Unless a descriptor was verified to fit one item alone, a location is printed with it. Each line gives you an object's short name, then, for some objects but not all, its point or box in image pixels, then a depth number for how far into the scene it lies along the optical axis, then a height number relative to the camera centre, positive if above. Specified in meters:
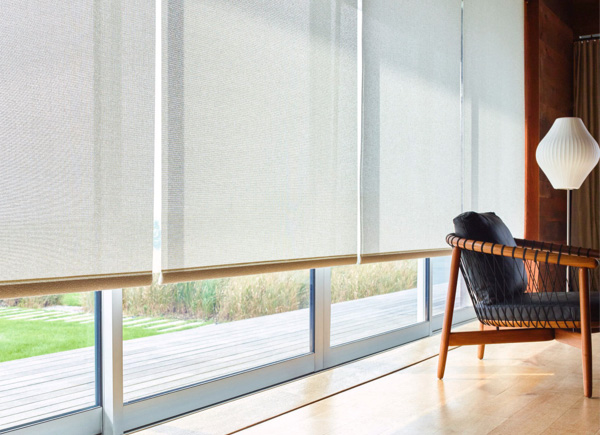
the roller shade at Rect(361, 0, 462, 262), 3.11 +0.56
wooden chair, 2.57 -0.38
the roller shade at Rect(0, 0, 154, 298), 1.65 +0.23
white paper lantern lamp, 4.23 +0.50
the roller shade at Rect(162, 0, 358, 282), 2.09 +0.35
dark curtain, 5.75 +0.90
